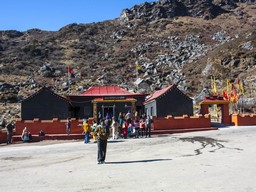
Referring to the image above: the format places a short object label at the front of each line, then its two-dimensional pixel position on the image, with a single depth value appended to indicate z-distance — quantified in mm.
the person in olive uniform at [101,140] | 13320
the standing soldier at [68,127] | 25989
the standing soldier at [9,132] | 24484
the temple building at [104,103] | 32906
